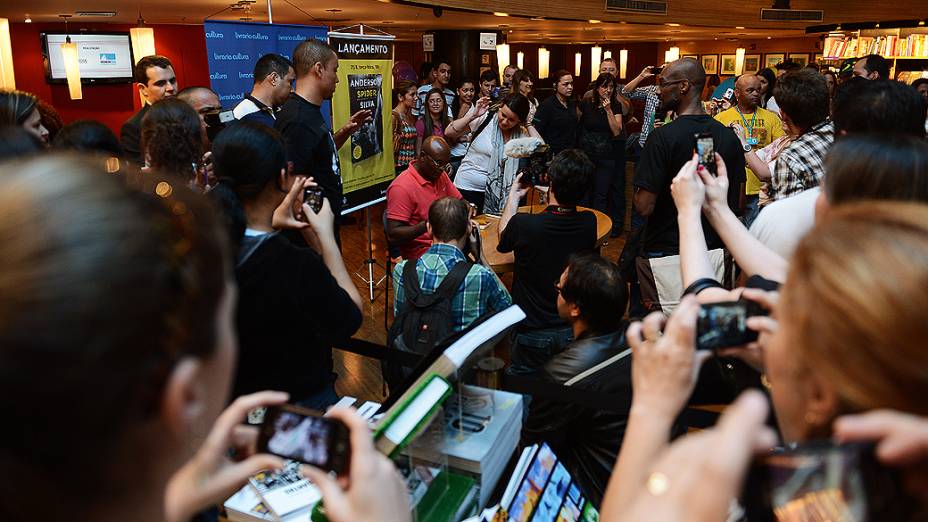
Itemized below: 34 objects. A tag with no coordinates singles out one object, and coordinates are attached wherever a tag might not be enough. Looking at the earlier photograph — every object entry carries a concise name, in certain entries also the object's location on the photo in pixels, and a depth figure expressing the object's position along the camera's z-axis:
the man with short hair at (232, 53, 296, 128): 4.01
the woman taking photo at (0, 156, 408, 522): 0.55
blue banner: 4.92
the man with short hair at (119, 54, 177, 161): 4.27
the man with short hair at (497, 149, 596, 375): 3.45
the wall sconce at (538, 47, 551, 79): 15.14
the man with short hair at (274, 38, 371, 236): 3.54
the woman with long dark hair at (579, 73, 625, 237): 7.15
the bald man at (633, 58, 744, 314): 3.45
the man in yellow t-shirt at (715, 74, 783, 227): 5.18
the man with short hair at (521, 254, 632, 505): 2.03
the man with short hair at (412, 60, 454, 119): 7.96
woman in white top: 5.35
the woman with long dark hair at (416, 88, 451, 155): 6.97
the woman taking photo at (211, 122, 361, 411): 1.83
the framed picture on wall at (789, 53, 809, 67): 16.45
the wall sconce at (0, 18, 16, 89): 6.67
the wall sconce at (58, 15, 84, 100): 8.41
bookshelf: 11.11
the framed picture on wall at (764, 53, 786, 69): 17.21
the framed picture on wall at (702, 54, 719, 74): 19.02
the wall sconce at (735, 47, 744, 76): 14.68
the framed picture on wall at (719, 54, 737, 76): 18.64
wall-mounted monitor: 10.06
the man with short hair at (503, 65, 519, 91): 10.62
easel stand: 5.47
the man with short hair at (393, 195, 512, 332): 2.88
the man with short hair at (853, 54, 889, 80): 6.34
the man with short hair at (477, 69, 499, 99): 9.41
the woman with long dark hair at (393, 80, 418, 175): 6.48
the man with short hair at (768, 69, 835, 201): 2.98
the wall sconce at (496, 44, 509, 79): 12.57
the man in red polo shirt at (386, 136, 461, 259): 4.18
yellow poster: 4.97
